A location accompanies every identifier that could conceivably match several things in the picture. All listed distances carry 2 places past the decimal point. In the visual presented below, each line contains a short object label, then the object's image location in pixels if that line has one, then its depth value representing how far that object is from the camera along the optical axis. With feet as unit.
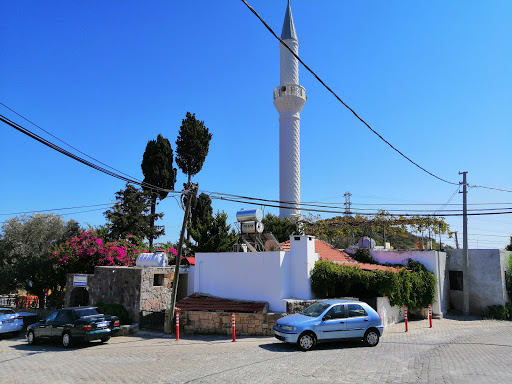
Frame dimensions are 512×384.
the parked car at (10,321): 57.16
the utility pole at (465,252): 73.46
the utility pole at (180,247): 50.57
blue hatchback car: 36.55
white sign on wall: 66.73
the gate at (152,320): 55.83
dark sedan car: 44.47
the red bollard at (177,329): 47.15
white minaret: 121.60
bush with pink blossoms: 75.82
